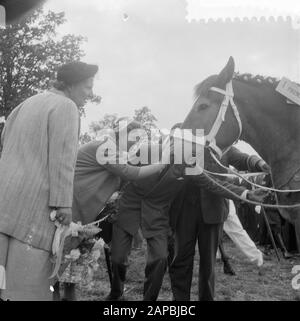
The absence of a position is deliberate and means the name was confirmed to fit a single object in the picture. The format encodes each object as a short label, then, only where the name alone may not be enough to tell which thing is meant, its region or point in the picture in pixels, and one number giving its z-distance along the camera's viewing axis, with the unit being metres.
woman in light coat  2.36
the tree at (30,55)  13.95
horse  3.31
